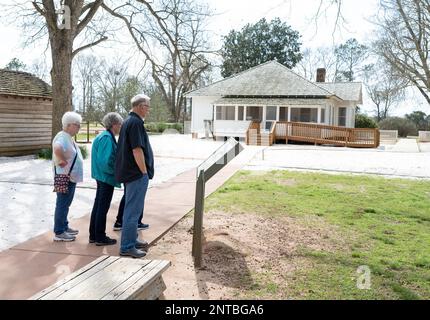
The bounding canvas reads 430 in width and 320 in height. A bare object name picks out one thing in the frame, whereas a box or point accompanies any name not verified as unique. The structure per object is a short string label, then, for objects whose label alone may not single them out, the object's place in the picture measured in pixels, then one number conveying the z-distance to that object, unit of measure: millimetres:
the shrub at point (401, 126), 47406
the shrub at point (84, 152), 16484
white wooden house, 30656
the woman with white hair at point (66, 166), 5388
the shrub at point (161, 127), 43469
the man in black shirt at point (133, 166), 4652
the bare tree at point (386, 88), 36934
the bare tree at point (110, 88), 41969
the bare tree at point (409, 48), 28120
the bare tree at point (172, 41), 16922
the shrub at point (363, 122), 42312
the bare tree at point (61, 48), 15414
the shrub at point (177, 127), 45625
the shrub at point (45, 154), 15961
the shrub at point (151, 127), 42812
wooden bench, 3244
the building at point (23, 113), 15711
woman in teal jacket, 5277
